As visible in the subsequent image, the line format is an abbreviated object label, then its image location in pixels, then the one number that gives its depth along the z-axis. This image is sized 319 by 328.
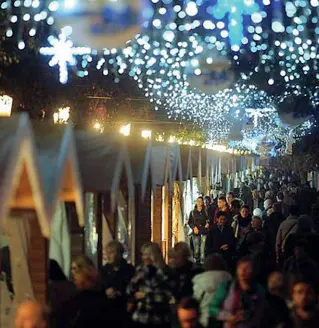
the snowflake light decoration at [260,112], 58.42
